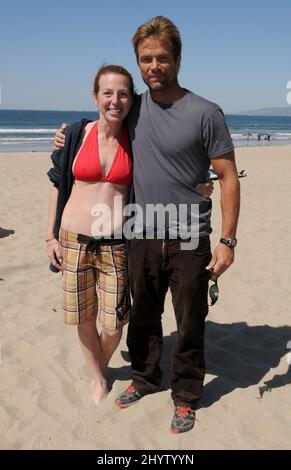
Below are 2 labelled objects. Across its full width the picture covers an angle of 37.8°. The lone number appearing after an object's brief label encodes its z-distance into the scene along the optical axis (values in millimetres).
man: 2365
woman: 2543
